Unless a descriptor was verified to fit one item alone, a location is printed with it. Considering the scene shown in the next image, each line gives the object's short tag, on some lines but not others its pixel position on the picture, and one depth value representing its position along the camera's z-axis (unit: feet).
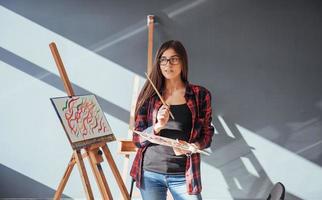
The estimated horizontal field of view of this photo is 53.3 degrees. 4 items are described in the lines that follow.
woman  5.71
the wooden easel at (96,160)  5.90
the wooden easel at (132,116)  8.49
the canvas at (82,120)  5.57
